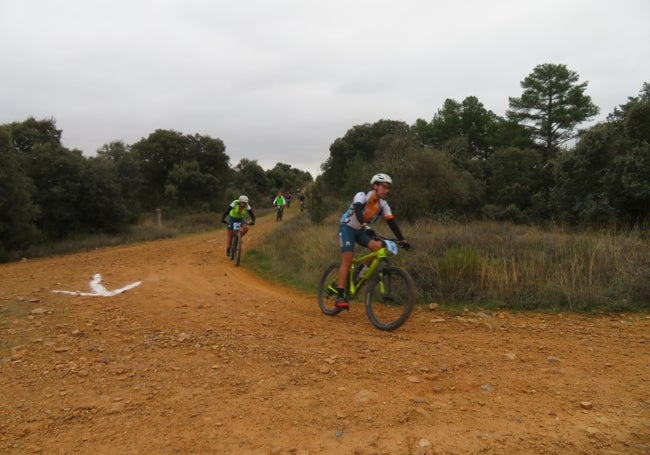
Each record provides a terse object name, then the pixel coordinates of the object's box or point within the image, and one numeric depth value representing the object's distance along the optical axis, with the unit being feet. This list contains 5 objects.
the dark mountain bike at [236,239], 37.24
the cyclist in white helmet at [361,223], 18.74
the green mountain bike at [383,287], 17.53
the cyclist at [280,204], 75.33
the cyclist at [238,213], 37.62
